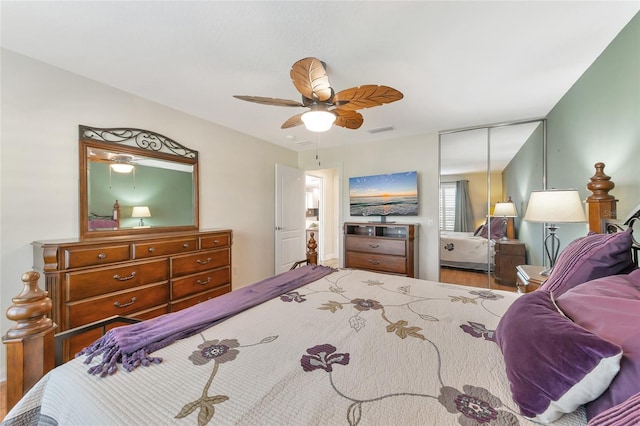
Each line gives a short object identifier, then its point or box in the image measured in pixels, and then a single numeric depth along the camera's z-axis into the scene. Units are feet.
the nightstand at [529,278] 6.40
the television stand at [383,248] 12.30
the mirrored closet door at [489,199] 11.11
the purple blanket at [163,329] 3.13
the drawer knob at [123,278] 7.19
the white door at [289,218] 14.61
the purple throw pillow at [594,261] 3.52
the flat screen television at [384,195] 13.32
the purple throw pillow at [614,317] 1.84
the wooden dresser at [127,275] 6.26
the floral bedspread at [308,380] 2.35
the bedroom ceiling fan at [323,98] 5.34
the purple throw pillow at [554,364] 1.95
